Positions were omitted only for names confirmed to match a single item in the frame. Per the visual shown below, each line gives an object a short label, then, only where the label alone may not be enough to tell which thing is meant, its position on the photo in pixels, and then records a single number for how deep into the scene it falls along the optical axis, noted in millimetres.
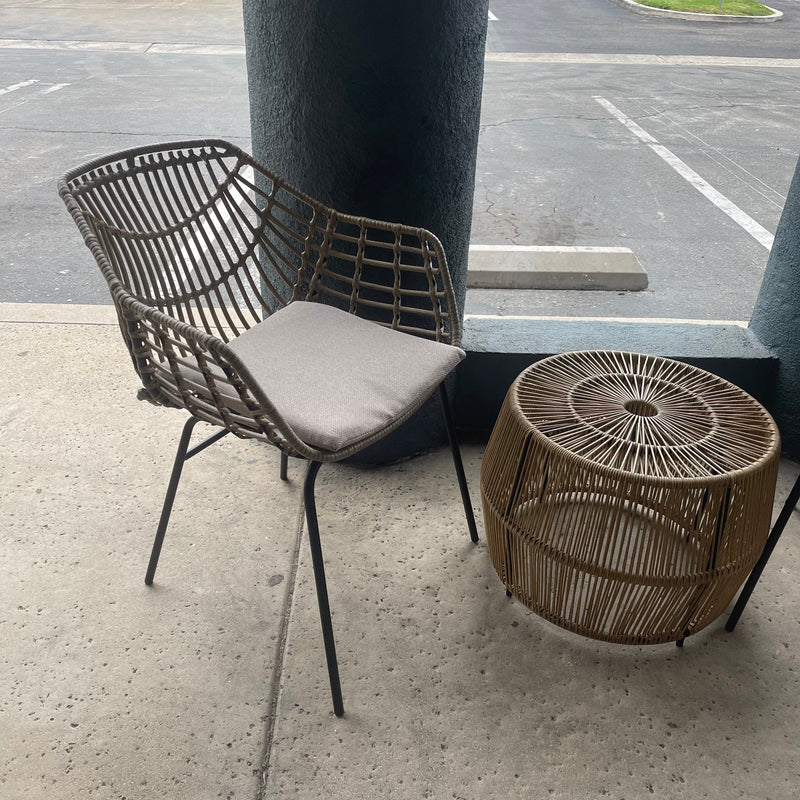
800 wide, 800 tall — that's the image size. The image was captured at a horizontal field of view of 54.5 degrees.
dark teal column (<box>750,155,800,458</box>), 2283
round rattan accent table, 1532
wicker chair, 1454
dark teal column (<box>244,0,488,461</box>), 1795
